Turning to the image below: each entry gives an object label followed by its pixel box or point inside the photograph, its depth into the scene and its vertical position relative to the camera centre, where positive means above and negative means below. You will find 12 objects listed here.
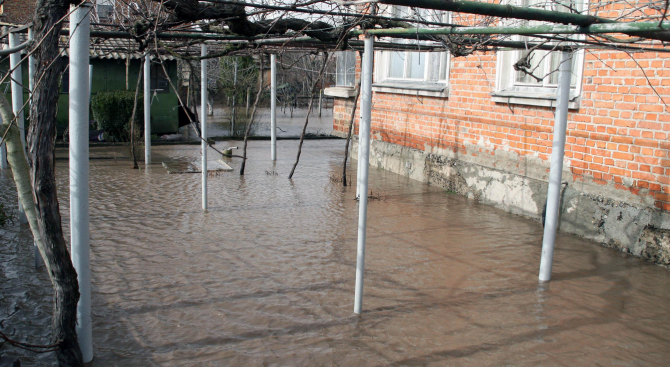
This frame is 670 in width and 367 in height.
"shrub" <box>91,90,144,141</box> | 15.37 -0.35
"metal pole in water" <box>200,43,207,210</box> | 7.63 -0.21
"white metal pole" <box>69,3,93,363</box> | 3.28 -0.38
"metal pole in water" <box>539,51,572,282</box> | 5.13 -0.52
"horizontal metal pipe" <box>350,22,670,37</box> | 3.02 +0.53
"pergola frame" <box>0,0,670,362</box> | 3.19 +0.16
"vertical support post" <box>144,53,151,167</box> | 11.17 -0.22
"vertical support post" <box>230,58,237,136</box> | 18.10 -0.64
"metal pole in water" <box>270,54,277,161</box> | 11.80 -0.05
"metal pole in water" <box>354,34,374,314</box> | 4.45 -0.53
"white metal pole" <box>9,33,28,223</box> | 5.90 +0.03
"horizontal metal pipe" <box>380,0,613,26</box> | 3.08 +0.57
